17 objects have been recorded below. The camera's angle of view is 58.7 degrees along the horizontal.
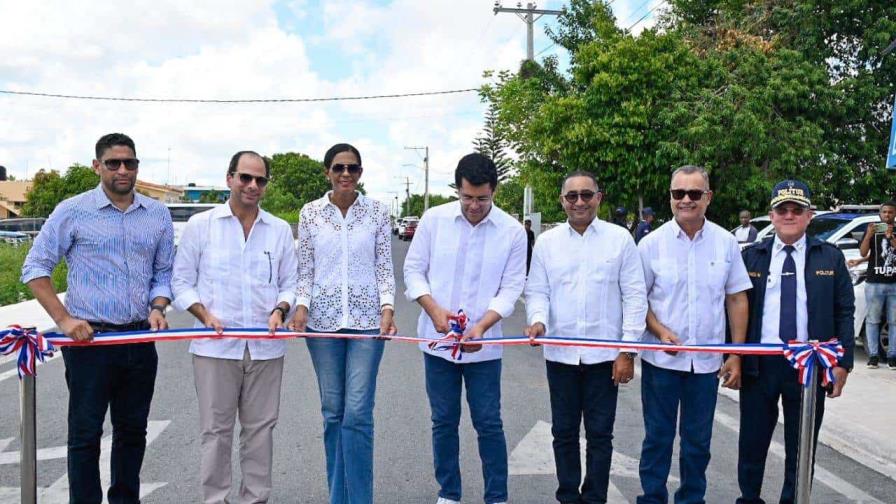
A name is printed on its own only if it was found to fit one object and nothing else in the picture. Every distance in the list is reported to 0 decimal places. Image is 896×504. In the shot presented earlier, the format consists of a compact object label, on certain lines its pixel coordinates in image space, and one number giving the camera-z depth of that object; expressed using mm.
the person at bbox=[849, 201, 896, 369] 8781
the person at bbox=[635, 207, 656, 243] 15486
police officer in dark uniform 4133
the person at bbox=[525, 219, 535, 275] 19878
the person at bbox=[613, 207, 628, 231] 15861
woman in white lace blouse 4156
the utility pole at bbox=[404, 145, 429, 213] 70750
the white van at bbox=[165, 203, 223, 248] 22095
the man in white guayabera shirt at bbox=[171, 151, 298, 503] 4027
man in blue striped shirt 3949
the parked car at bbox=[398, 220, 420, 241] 52062
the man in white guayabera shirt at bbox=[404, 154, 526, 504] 4285
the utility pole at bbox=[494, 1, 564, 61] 27500
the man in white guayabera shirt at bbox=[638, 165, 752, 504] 4207
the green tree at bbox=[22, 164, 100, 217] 49094
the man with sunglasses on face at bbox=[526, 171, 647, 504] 4191
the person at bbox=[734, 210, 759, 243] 14236
